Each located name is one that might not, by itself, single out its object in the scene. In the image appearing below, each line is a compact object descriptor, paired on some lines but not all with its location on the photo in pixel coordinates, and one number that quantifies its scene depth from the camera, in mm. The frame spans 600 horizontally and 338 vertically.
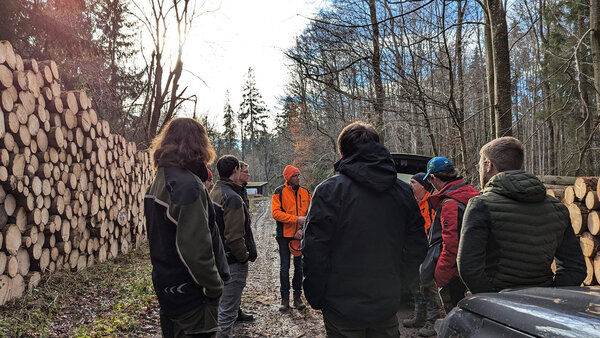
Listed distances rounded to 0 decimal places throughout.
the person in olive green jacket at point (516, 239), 2131
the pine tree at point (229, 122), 48131
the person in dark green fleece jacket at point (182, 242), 2203
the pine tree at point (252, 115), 50781
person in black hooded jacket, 2102
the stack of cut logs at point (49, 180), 4438
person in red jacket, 2863
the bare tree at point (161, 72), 11789
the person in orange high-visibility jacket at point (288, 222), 5070
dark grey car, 1219
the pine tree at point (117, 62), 12545
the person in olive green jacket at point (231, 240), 3742
